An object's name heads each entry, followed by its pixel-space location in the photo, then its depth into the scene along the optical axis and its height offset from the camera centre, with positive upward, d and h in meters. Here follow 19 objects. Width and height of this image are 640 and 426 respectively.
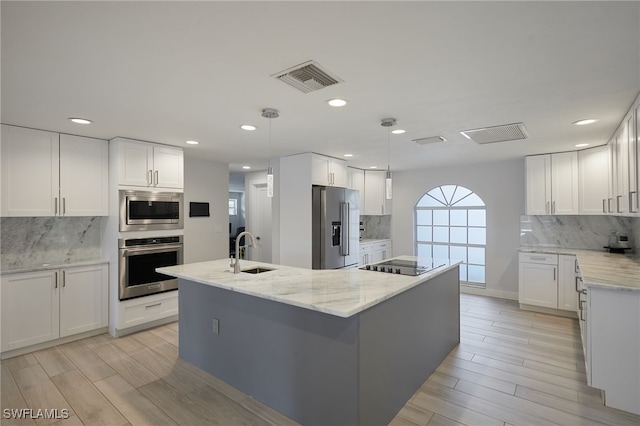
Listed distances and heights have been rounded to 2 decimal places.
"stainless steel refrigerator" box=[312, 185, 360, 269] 4.51 -0.19
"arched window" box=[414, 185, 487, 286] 5.84 -0.27
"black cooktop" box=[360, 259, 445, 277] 2.79 -0.50
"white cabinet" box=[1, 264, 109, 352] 3.17 -0.95
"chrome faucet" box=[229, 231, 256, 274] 2.76 -0.42
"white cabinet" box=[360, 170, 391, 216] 6.23 +0.39
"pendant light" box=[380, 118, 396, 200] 2.95 +0.86
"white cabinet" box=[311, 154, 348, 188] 4.52 +0.65
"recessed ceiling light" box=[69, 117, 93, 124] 2.94 +0.89
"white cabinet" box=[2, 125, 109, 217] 3.16 +0.45
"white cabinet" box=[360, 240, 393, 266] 5.96 -0.72
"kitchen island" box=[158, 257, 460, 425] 1.95 -0.90
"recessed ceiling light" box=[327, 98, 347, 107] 2.44 +0.87
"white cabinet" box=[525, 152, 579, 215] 4.46 +0.43
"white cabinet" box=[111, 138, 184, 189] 3.70 +0.62
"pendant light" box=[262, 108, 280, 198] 2.67 +0.86
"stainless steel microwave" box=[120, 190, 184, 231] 3.71 +0.06
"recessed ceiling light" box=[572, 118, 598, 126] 2.95 +0.87
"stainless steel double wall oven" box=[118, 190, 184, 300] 3.71 -0.34
